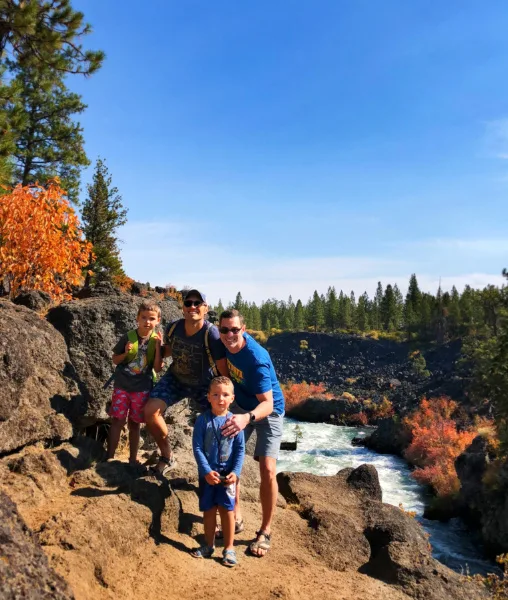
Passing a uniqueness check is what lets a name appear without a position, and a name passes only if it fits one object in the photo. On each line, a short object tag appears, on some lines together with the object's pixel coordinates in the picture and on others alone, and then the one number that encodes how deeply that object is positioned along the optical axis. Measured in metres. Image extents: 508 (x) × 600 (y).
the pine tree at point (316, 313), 108.69
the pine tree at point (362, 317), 102.62
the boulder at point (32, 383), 5.39
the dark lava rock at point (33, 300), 7.53
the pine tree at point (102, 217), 24.42
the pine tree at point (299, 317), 113.94
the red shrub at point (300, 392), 52.16
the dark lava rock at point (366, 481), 8.80
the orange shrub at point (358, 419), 46.34
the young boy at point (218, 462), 4.55
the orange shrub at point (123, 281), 19.30
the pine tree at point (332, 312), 108.06
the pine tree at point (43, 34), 10.84
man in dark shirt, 5.28
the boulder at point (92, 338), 6.99
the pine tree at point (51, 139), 20.59
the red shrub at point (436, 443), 25.11
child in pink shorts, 5.73
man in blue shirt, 4.92
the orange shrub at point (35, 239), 7.87
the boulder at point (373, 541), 5.44
